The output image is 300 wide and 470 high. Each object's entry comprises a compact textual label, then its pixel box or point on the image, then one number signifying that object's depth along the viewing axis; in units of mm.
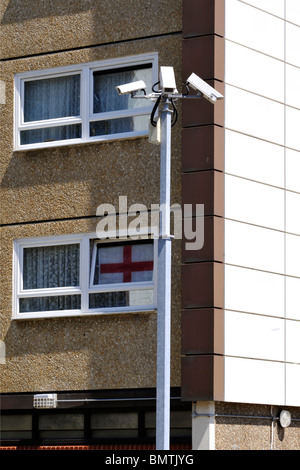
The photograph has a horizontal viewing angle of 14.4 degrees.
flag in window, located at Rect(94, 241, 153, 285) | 18109
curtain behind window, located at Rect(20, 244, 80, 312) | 18672
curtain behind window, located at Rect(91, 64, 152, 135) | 18594
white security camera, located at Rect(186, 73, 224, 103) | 14742
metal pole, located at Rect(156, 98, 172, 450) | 14305
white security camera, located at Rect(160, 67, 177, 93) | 14430
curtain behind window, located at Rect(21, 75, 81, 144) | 19156
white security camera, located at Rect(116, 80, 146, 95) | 14703
